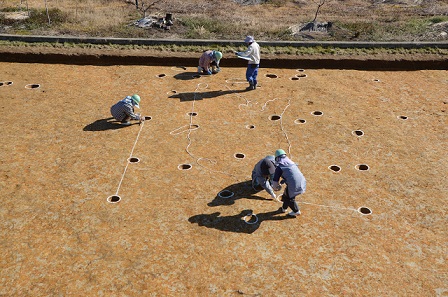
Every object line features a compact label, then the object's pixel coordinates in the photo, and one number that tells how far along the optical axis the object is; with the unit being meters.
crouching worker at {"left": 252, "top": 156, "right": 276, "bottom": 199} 8.11
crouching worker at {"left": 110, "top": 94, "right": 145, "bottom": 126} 10.70
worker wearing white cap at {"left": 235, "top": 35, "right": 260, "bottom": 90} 12.55
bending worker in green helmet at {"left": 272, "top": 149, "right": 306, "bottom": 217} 7.50
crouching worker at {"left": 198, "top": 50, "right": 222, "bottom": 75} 13.71
